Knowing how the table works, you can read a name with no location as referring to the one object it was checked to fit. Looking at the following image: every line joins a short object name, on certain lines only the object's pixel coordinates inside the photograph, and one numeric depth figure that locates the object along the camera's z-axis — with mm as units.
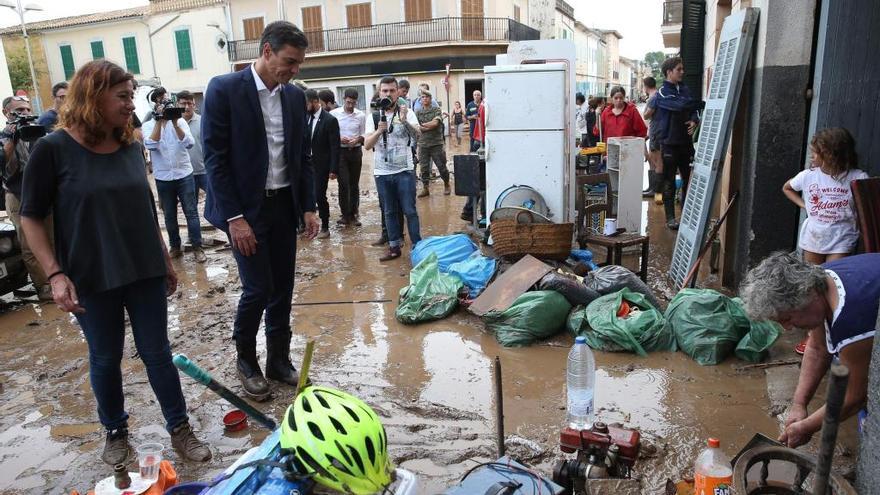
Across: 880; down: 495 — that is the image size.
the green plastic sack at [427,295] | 4992
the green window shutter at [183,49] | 33219
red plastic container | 3443
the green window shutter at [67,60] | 35531
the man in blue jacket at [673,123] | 7266
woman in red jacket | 9156
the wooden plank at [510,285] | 4766
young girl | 3824
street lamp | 23038
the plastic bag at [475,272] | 5289
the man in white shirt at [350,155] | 8305
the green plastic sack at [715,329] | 3943
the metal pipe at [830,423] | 1457
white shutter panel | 4883
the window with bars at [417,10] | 29891
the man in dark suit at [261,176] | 3344
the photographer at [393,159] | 6598
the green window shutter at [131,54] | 34031
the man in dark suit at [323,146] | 7813
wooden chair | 5586
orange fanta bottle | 2195
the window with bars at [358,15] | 30922
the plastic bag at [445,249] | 5912
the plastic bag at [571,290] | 4645
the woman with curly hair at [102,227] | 2730
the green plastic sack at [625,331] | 4152
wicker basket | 5383
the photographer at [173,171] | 6941
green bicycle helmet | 1735
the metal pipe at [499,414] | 2535
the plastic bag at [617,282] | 4703
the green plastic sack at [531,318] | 4422
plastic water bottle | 3191
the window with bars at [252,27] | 32594
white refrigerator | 6270
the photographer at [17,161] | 5379
